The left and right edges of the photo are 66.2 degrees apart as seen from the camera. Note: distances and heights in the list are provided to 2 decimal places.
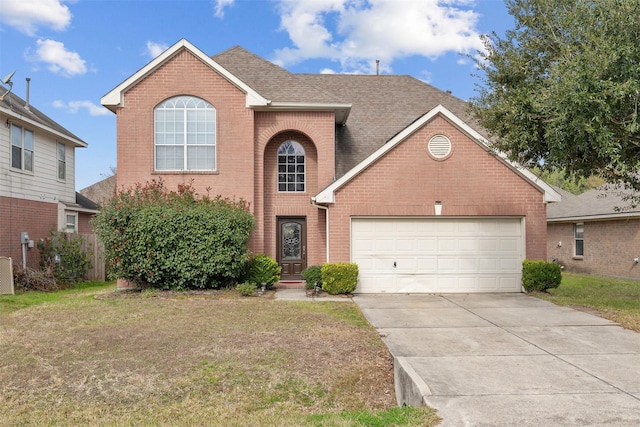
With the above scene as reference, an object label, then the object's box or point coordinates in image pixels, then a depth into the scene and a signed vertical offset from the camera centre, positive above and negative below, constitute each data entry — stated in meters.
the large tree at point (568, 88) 8.84 +2.84
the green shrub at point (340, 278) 13.89 -1.22
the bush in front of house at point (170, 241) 13.76 -0.11
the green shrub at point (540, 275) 13.98 -1.22
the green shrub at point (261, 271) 15.04 -1.07
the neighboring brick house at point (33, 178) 16.53 +2.30
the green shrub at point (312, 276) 14.38 -1.20
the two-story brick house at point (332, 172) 14.38 +1.98
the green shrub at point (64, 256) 17.84 -0.66
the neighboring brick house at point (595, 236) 20.19 -0.19
